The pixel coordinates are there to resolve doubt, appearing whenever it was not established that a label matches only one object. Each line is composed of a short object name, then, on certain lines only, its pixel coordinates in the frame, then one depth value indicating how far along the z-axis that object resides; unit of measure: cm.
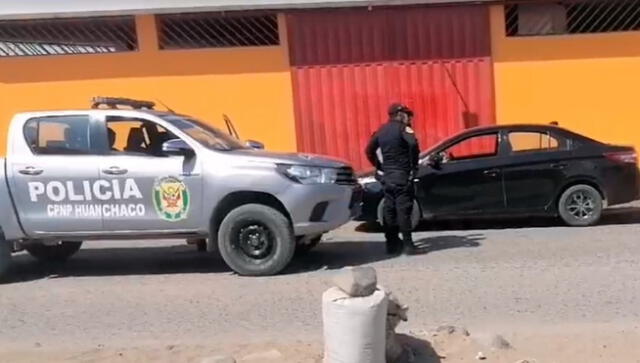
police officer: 1069
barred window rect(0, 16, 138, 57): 1617
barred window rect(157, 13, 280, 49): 1614
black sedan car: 1277
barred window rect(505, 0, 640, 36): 1609
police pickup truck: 985
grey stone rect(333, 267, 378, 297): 589
